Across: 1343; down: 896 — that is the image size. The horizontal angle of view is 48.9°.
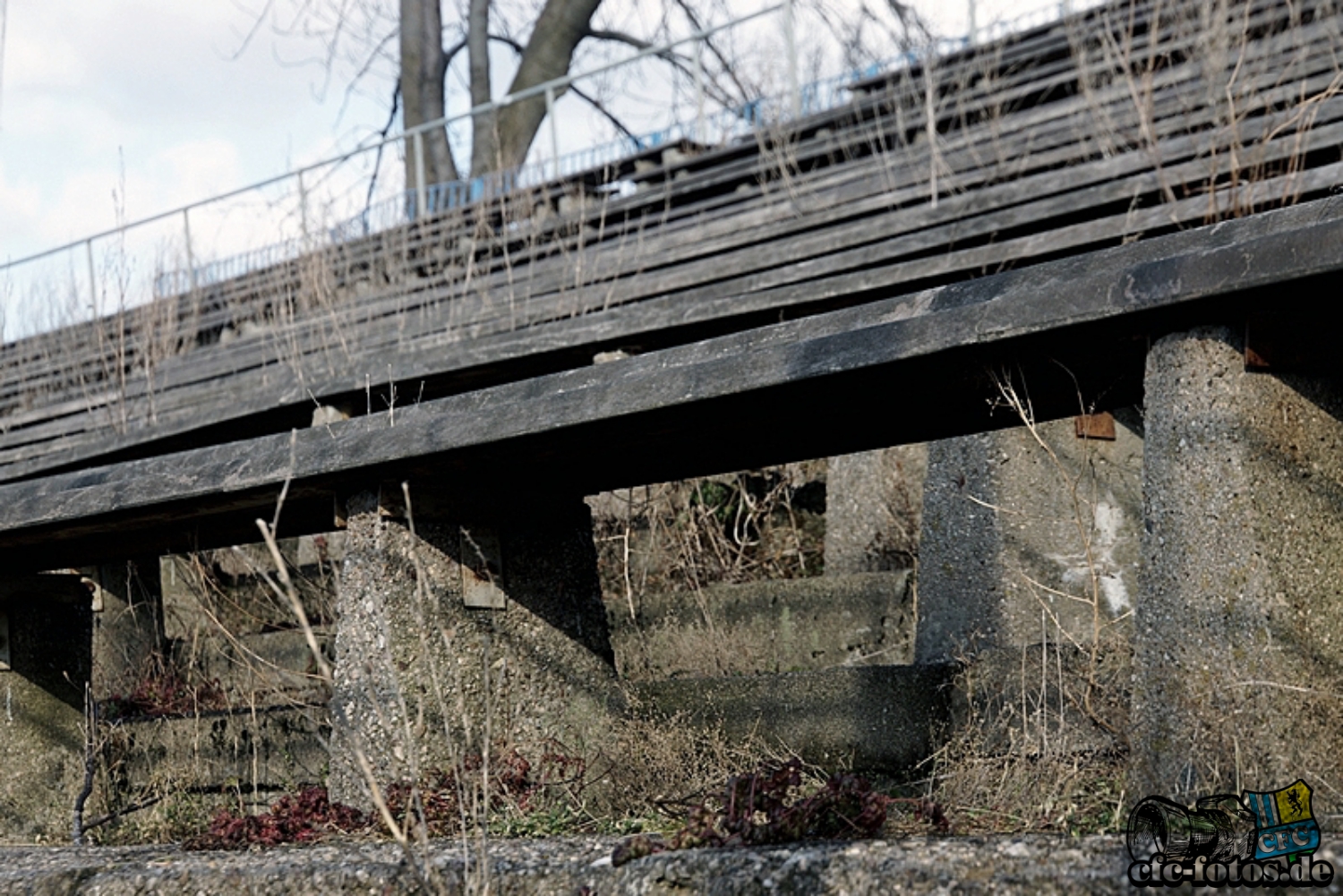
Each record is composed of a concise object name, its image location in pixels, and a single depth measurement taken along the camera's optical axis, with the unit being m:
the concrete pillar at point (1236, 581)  2.93
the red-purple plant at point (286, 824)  3.79
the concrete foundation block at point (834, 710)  4.71
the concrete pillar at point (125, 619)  7.42
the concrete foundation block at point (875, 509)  6.84
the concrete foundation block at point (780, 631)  6.03
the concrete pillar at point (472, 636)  4.09
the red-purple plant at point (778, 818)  2.86
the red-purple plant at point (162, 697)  6.63
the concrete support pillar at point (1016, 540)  5.48
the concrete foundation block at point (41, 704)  5.63
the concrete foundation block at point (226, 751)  5.39
